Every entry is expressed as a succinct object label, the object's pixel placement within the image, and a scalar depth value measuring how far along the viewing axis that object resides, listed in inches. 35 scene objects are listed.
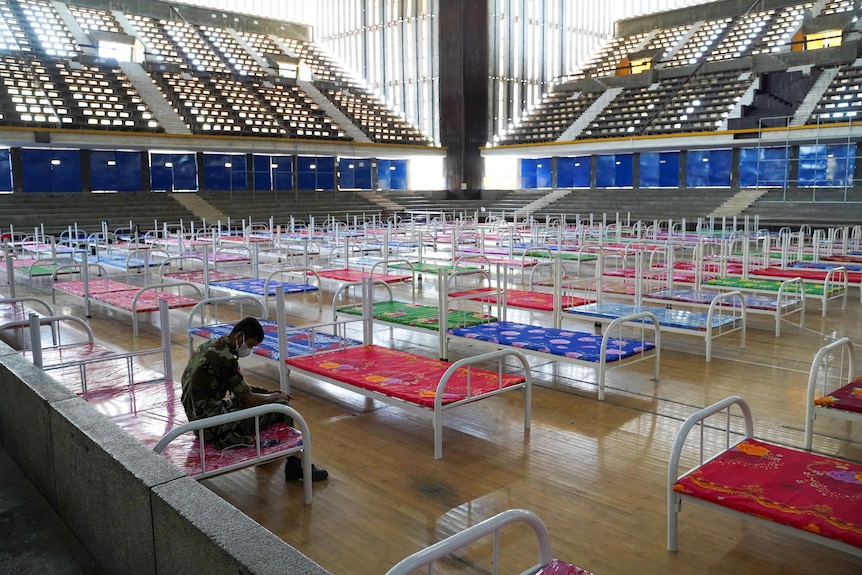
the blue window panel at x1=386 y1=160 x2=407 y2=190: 1305.4
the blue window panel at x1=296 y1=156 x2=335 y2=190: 1182.9
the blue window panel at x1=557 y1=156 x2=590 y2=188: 1204.6
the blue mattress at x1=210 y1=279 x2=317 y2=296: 381.9
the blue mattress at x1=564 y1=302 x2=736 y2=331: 292.6
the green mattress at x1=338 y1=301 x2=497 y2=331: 295.3
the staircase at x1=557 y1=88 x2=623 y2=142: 1211.9
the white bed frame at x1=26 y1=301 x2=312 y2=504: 137.8
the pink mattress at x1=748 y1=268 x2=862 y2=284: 417.4
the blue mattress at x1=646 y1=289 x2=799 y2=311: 334.3
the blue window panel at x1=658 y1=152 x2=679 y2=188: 1106.1
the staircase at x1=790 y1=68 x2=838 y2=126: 942.4
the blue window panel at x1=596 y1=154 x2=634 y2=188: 1155.3
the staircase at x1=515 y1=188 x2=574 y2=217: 1166.0
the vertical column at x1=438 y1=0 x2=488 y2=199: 1235.2
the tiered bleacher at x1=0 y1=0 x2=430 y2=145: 981.2
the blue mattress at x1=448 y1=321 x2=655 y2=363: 241.1
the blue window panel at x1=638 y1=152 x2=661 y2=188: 1125.1
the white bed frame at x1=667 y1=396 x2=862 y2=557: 115.9
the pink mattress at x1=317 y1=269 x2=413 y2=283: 409.0
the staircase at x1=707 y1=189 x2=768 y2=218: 956.9
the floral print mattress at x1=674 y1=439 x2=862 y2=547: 118.1
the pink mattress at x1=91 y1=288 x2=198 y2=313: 343.9
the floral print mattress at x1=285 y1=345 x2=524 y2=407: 196.2
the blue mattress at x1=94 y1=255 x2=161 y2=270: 510.0
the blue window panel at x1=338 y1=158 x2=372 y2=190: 1234.0
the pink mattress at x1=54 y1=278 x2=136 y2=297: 398.0
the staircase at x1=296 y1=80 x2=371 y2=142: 1245.1
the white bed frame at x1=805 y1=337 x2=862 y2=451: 176.8
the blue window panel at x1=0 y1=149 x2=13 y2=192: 917.8
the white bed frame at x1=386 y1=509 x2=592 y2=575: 80.3
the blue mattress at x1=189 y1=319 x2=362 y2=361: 247.1
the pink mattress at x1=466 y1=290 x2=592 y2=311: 327.6
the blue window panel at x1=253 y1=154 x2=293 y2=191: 1146.7
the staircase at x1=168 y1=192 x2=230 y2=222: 1008.2
